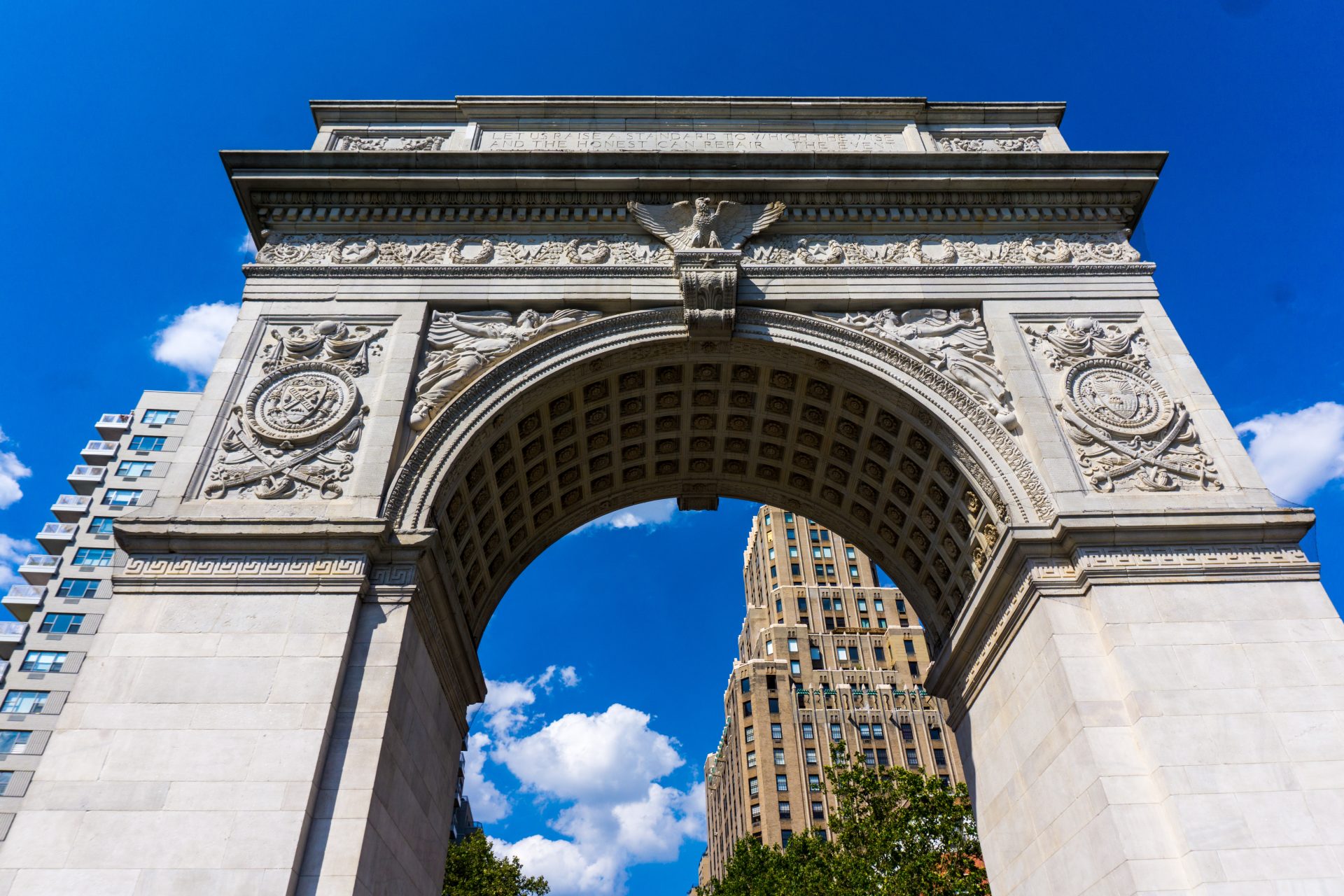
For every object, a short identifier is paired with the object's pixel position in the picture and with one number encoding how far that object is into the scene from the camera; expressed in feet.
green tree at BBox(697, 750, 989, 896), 107.96
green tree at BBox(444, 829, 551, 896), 137.39
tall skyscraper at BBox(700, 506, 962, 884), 254.88
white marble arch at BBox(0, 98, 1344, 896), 36.37
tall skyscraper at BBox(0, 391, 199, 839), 156.04
